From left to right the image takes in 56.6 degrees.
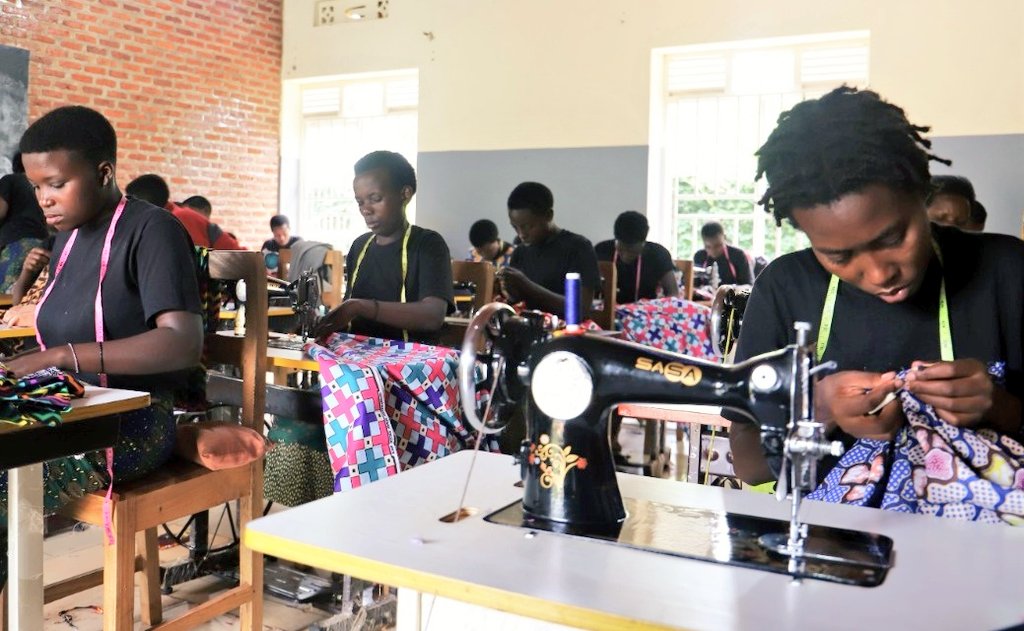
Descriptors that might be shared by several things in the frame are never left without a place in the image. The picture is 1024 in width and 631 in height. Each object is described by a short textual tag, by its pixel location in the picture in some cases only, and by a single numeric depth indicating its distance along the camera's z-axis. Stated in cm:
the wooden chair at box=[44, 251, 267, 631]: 199
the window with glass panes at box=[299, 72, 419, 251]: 920
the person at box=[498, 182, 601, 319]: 425
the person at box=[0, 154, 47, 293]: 450
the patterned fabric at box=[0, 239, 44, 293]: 407
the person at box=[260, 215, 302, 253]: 894
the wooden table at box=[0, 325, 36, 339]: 315
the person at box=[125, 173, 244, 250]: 453
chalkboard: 691
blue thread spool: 129
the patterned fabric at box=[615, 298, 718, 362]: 452
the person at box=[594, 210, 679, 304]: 548
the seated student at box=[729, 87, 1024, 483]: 126
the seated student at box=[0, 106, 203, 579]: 209
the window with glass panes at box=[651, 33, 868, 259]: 719
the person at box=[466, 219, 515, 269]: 697
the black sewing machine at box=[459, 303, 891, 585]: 114
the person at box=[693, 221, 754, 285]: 708
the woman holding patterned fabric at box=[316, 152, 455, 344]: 314
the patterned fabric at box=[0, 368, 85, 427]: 157
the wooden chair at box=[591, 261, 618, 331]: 434
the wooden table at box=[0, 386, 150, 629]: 167
